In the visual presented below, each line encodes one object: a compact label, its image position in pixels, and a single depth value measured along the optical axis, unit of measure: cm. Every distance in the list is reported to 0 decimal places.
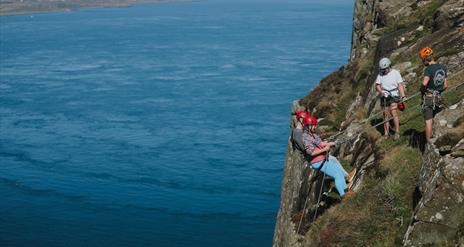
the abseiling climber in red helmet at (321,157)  1333
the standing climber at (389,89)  1498
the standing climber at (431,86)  1307
